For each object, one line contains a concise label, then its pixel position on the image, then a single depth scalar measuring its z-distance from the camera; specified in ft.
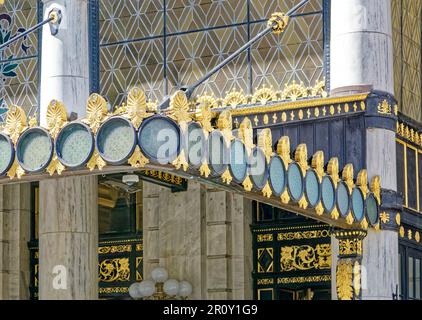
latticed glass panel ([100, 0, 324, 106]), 91.15
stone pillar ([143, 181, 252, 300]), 97.25
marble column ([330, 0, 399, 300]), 85.40
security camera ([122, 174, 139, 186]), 80.53
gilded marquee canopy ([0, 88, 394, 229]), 70.90
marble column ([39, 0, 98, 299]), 91.71
